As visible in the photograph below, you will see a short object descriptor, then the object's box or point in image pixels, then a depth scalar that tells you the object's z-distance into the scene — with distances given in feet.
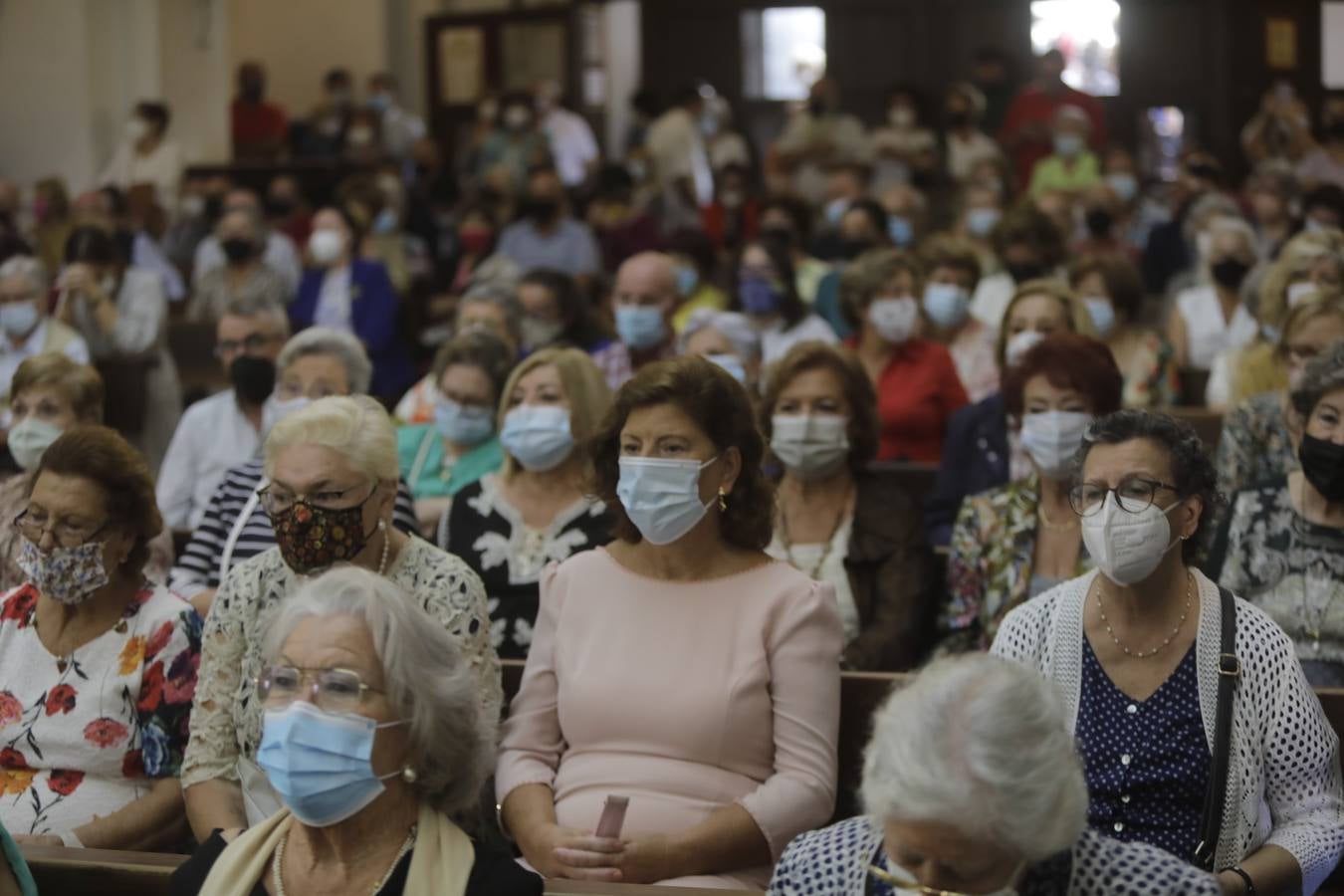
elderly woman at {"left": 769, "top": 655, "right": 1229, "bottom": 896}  15.17
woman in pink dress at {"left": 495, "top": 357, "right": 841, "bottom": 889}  21.77
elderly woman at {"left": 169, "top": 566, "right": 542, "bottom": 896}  17.87
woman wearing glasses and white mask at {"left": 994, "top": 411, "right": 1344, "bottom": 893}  20.39
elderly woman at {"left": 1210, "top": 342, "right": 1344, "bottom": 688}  25.02
